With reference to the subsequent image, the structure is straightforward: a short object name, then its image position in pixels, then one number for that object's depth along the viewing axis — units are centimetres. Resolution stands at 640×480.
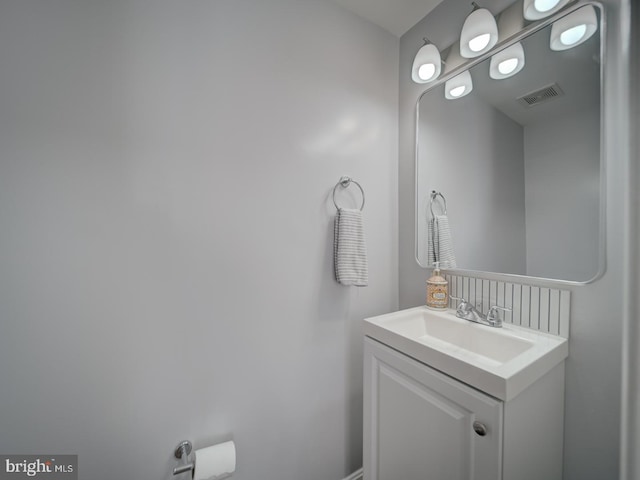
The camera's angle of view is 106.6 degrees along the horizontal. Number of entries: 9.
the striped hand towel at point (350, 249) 116
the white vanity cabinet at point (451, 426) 64
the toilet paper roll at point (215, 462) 84
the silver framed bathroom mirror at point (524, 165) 80
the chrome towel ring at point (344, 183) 123
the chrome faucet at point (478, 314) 97
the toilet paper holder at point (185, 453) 85
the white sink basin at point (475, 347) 64
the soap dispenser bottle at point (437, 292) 118
